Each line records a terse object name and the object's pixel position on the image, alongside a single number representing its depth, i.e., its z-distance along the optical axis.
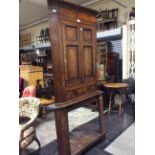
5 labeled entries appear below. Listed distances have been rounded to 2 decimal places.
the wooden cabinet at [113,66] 5.38
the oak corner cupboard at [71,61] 2.14
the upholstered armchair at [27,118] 2.39
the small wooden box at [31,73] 6.15
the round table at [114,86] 4.21
